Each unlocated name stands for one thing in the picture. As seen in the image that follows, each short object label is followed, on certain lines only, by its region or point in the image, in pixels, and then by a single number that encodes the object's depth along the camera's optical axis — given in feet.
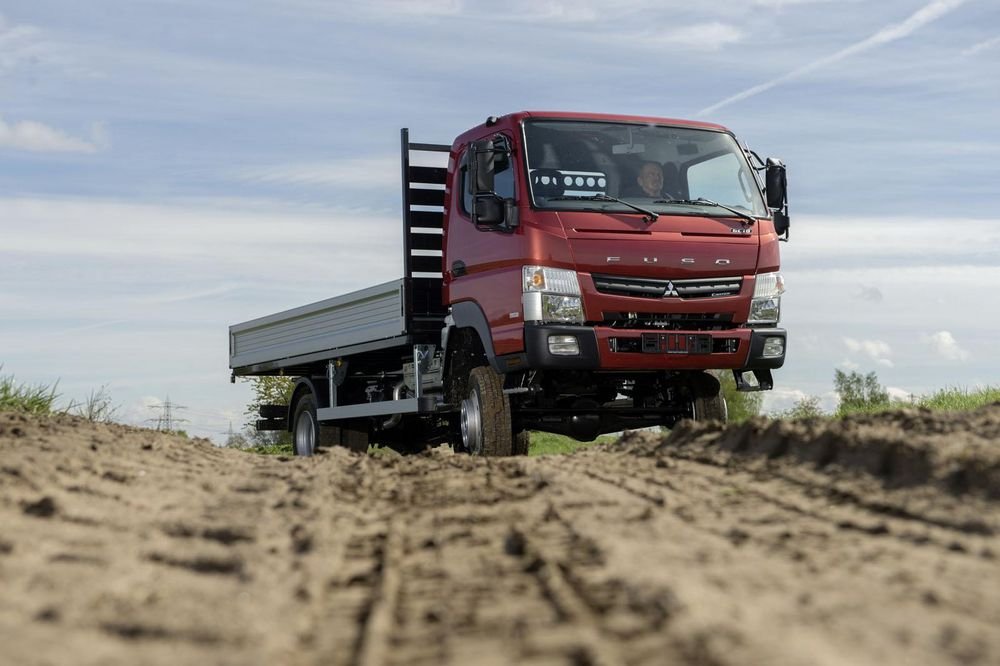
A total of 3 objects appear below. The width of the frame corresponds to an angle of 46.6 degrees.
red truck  33.06
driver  35.09
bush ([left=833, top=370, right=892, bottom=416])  150.51
